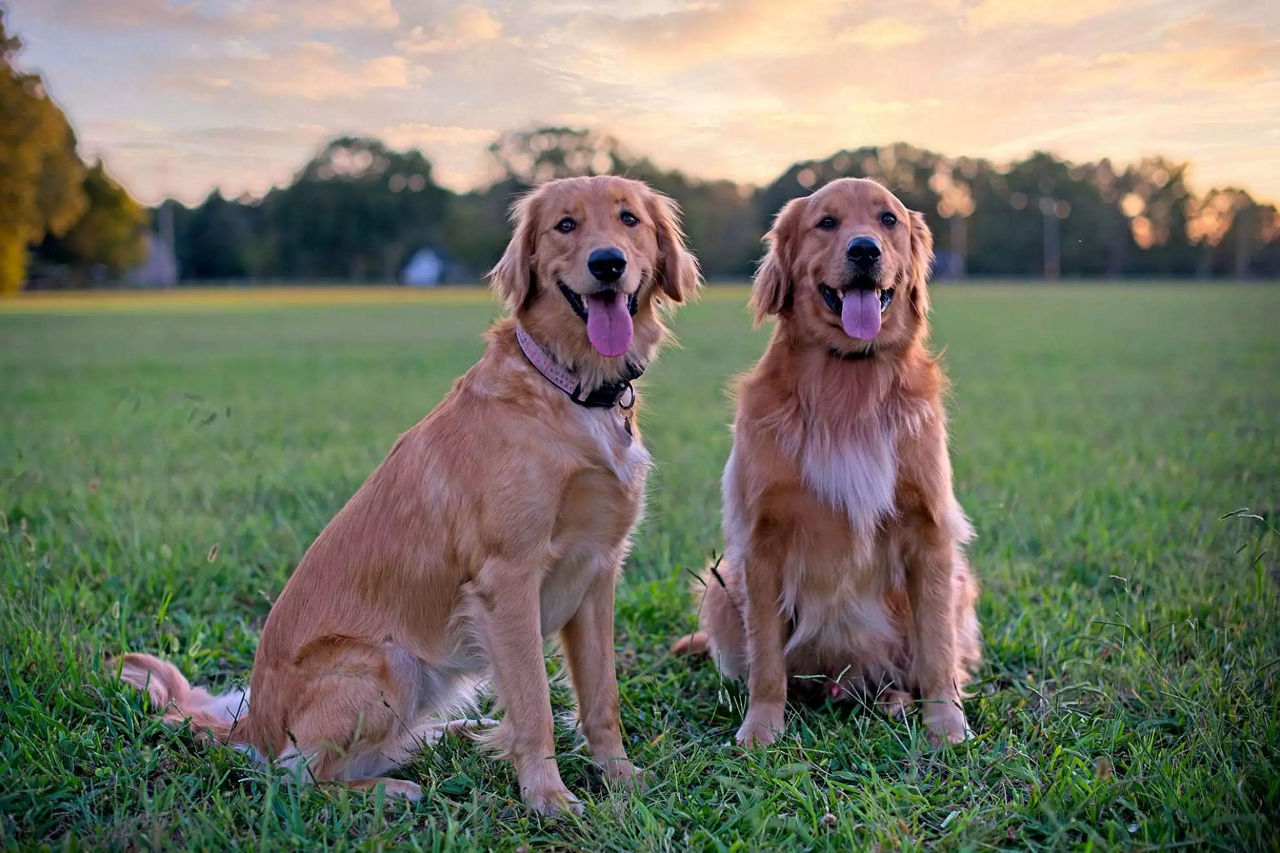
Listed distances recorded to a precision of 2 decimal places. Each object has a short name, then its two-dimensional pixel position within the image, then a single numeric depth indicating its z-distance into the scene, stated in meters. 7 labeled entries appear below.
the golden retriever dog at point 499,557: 2.76
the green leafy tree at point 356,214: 63.78
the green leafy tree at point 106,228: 54.50
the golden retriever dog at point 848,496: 3.20
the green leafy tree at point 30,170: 25.23
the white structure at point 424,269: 65.44
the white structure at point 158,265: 61.69
